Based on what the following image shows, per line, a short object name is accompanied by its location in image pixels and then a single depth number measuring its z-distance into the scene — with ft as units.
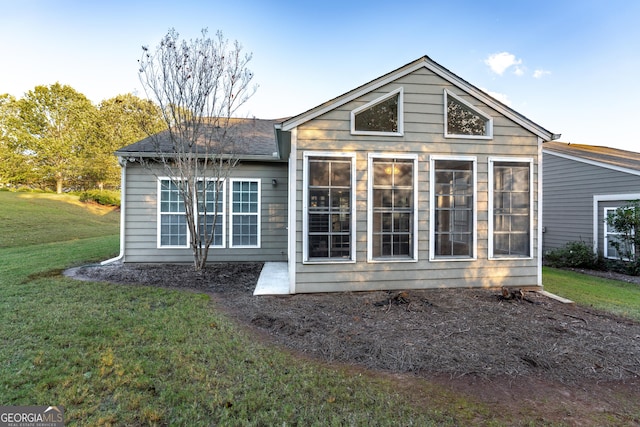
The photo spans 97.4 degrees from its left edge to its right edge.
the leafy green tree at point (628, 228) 25.81
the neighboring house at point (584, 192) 28.94
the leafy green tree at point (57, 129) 75.77
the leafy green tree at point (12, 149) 72.08
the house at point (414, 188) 17.48
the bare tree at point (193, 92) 22.54
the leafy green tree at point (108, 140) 82.07
